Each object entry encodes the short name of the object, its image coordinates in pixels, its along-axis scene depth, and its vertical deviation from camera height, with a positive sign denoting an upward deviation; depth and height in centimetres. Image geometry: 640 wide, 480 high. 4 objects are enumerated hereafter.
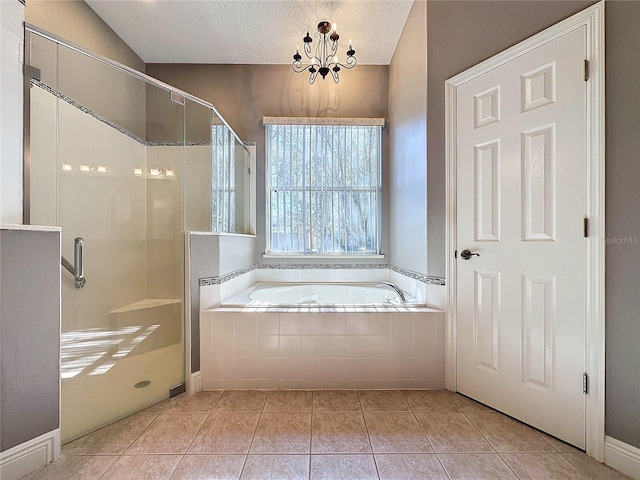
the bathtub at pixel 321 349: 181 -70
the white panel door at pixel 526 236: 134 +1
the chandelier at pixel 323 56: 226 +167
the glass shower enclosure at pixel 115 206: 143 +19
